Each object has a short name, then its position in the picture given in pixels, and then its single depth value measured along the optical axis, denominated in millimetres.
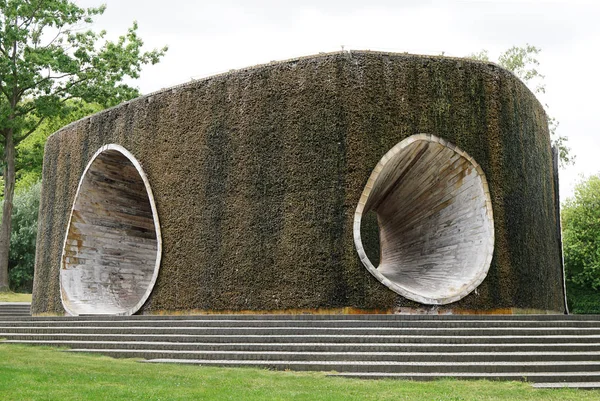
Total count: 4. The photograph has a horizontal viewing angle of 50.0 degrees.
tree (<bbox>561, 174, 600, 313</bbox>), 23562
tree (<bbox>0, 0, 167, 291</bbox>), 20750
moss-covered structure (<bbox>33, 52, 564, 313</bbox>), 11039
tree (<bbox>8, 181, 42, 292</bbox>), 27016
